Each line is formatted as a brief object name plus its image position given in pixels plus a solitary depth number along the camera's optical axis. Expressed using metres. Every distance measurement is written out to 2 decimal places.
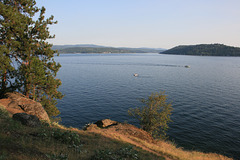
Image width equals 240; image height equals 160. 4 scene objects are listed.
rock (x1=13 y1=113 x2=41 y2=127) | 16.03
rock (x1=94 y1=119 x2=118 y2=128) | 28.68
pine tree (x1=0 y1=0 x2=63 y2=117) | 24.80
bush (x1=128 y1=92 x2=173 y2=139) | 31.53
